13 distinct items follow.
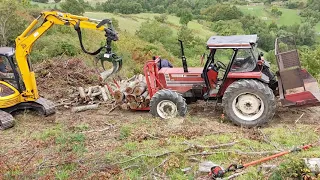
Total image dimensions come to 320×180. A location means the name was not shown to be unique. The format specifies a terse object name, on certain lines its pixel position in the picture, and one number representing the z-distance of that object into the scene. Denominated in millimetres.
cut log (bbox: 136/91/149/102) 11781
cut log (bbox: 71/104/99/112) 12461
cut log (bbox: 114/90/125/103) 12062
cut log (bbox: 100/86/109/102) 12984
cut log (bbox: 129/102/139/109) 11836
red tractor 10117
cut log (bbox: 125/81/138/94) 11877
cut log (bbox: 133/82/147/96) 11812
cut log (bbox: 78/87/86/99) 13016
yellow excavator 10914
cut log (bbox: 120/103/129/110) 12062
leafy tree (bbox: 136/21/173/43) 44594
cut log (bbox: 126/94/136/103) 11812
